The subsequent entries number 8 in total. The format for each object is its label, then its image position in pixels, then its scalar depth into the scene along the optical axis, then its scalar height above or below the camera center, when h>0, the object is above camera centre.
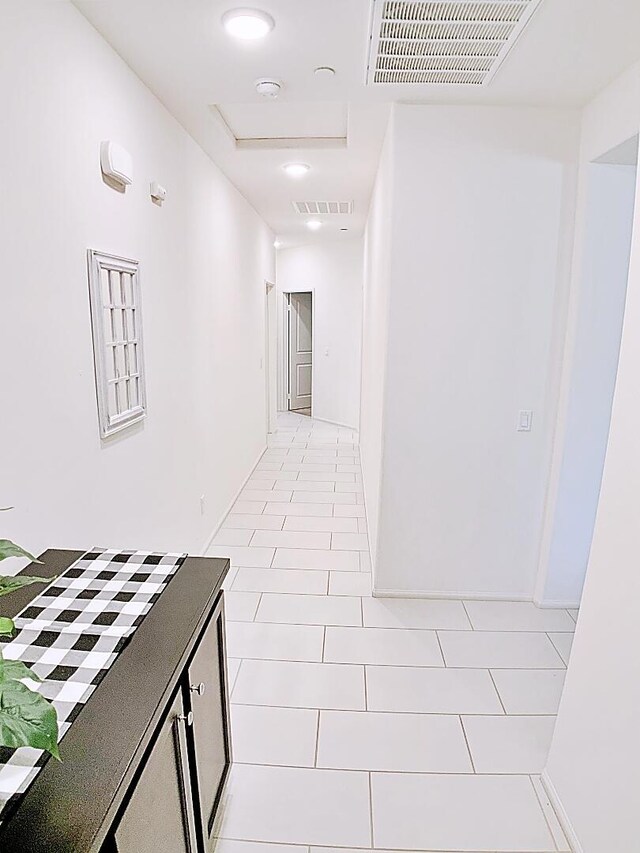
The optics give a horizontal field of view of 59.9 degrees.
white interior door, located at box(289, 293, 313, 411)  9.30 -0.42
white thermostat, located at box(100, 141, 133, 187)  2.01 +0.59
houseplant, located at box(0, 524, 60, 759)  0.68 -0.49
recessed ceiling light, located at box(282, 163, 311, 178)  3.84 +1.08
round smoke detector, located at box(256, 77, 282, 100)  2.39 +1.02
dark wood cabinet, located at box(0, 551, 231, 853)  0.81 -0.70
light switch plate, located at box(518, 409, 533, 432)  2.96 -0.48
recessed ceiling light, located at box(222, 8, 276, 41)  1.85 +1.01
